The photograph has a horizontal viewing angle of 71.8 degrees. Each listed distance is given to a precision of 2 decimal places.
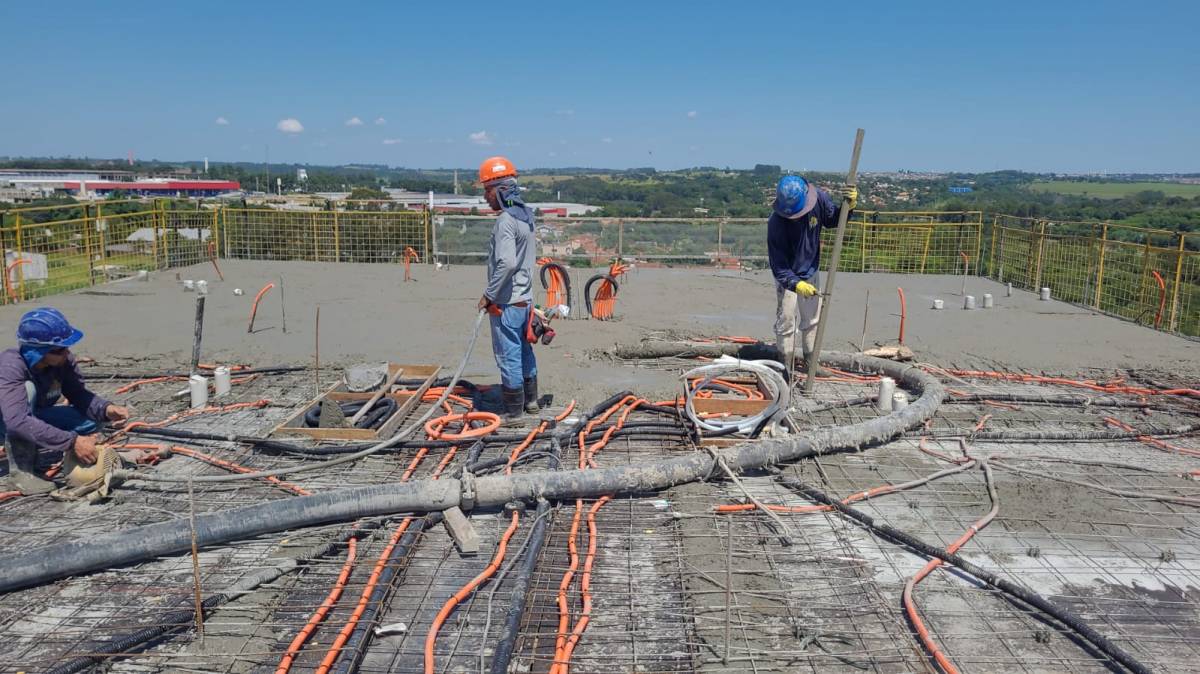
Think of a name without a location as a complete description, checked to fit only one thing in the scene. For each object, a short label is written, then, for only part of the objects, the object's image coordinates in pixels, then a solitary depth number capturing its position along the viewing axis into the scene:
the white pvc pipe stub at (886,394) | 6.72
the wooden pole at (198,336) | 6.78
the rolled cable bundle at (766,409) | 5.61
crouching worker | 4.55
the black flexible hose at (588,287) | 10.43
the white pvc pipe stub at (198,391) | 6.62
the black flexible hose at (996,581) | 3.16
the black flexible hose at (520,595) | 3.04
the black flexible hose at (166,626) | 3.11
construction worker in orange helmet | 5.92
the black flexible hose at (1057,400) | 6.98
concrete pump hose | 3.78
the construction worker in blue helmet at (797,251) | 6.80
